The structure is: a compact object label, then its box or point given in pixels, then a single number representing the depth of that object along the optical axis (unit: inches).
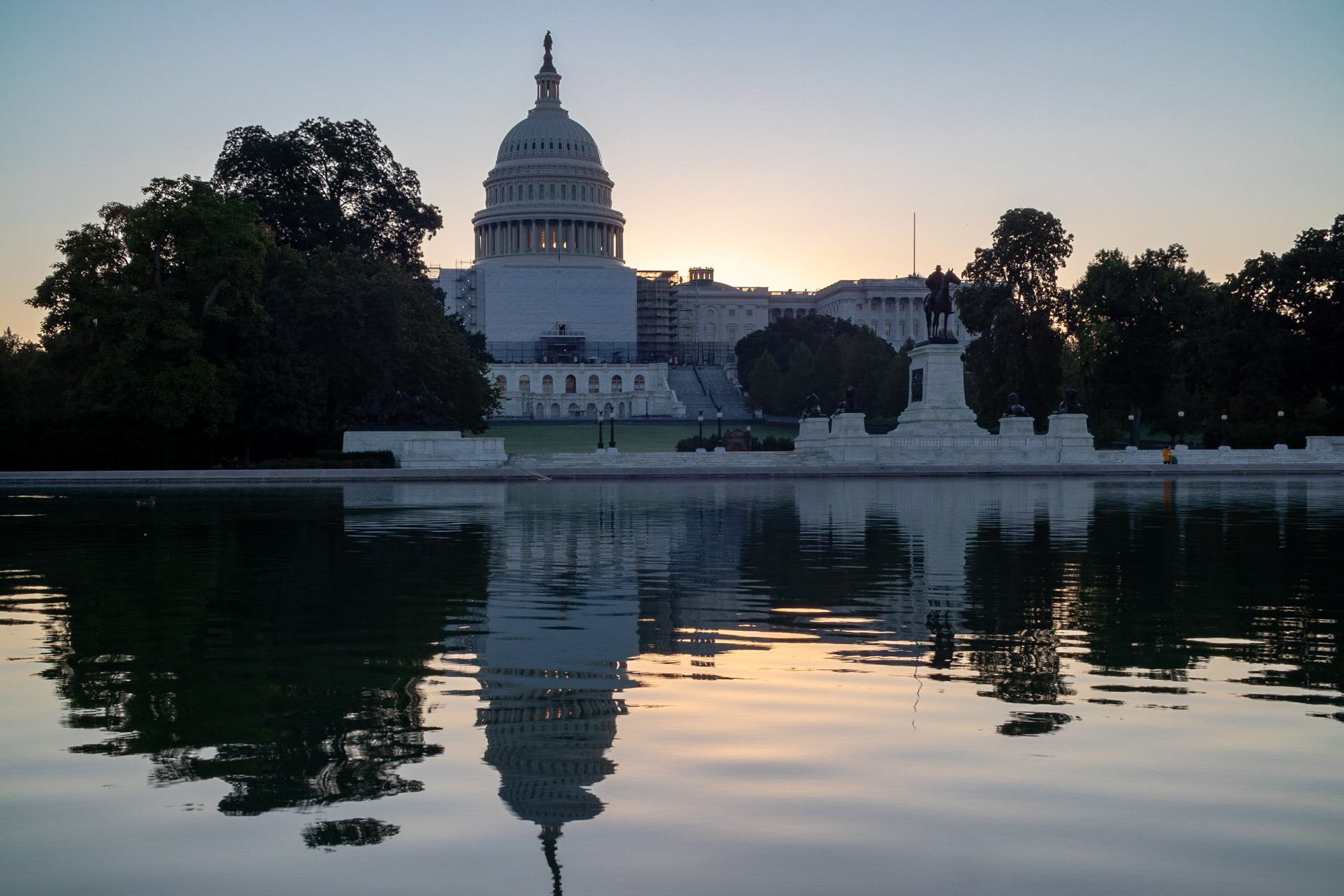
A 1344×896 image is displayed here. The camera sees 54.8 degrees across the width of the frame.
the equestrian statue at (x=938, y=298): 2261.3
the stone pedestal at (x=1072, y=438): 2129.7
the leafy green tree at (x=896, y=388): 3518.7
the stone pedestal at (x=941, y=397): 2186.3
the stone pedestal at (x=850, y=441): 2118.6
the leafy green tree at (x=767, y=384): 4308.6
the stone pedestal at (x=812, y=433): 2333.9
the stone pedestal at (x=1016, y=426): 2183.8
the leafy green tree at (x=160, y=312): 1911.9
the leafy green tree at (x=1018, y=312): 2950.3
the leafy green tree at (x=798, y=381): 4115.4
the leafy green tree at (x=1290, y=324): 2396.7
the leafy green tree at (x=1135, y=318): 2955.2
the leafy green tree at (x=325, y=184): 2427.4
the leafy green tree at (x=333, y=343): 2050.9
